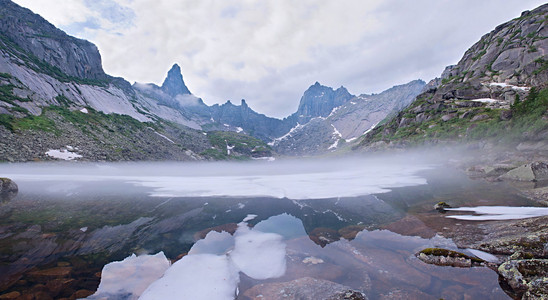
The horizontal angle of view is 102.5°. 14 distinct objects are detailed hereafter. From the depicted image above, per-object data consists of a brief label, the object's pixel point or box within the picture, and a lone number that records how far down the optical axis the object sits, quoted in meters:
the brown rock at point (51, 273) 7.55
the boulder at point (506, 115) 58.54
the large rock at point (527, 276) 5.36
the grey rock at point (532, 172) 22.44
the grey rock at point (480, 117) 78.14
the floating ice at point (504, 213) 11.89
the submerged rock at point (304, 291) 6.29
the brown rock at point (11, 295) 6.30
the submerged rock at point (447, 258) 7.68
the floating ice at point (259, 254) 8.46
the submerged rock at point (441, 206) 15.27
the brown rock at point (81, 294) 6.47
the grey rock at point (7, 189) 21.30
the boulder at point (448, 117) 94.15
